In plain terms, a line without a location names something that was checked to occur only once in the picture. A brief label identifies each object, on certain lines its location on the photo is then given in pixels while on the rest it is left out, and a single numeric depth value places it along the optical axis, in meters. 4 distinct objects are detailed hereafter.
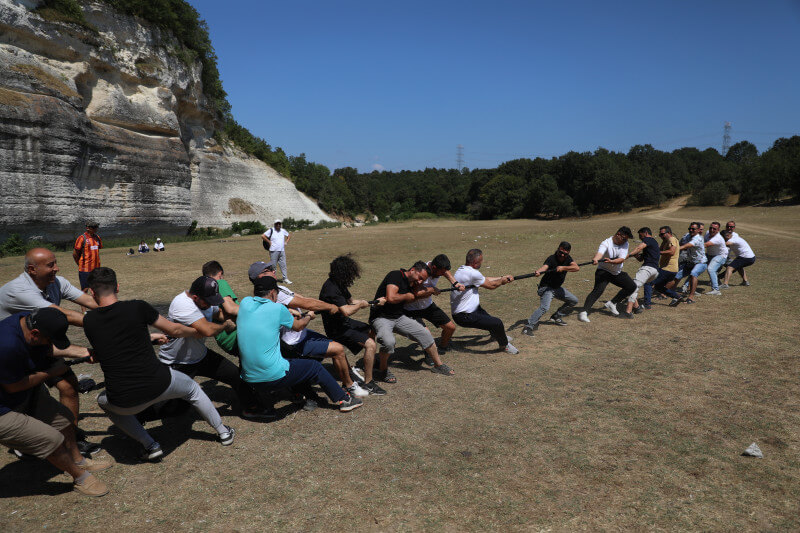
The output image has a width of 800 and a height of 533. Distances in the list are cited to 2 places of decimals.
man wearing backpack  14.23
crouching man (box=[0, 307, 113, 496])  3.72
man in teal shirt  4.97
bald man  4.71
